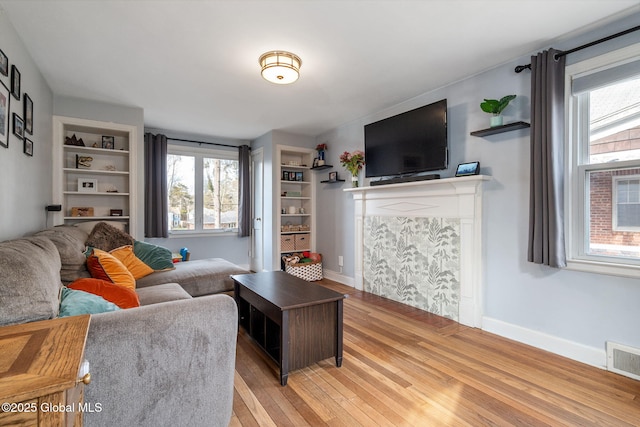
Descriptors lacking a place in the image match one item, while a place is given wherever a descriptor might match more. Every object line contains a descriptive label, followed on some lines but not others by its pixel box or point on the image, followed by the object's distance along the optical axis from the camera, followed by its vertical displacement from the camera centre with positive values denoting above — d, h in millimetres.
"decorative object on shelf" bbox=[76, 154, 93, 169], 3809 +666
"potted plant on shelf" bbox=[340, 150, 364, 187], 4207 +708
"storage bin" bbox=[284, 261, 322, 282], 4715 -870
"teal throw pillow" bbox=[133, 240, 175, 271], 3121 -435
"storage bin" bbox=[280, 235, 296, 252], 4983 -481
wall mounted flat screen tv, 3146 +807
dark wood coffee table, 1980 -733
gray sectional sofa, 1058 -520
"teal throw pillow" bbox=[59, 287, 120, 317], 1281 -392
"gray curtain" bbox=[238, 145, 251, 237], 5475 +408
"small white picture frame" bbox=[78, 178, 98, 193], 3803 +362
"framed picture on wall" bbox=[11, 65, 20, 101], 2145 +940
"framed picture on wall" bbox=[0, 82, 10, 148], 1928 +637
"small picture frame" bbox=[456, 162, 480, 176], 2869 +420
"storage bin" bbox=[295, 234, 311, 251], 5141 -480
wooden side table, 533 -300
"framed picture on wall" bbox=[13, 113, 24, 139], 2189 +655
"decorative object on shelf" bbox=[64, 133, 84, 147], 3684 +879
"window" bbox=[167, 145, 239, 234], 5082 +416
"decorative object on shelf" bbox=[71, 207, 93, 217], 3742 +39
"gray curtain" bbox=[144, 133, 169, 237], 4652 +430
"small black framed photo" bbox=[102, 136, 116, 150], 3926 +920
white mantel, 2895 +18
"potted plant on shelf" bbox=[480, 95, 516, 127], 2596 +910
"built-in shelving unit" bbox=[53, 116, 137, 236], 3527 +519
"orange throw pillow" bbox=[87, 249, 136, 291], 2273 -414
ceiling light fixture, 2477 +1202
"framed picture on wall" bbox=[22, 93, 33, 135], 2451 +818
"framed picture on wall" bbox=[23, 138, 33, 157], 2473 +557
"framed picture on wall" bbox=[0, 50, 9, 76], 1938 +969
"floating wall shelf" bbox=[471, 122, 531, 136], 2490 +712
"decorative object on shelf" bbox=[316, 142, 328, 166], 5000 +1034
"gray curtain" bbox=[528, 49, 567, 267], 2287 +386
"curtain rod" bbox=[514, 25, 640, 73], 2004 +1188
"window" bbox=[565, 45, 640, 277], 2111 +349
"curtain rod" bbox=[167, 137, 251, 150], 5029 +1216
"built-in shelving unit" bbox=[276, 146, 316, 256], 5039 +217
